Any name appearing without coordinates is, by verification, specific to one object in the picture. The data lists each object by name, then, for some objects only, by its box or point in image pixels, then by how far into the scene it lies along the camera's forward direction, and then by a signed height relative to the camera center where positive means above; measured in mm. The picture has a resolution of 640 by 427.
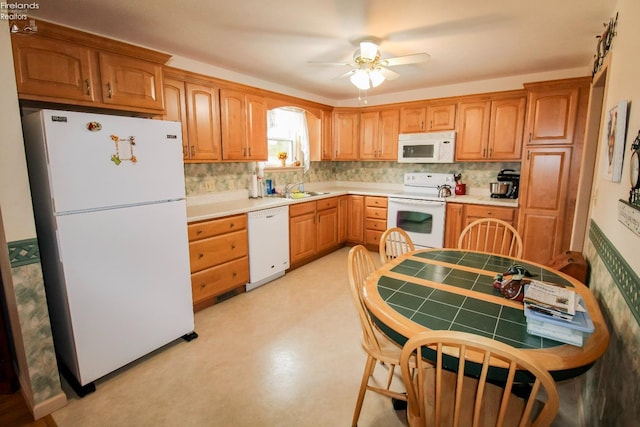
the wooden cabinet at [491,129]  3676 +448
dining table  1091 -620
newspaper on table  1206 -550
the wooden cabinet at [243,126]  3271 +453
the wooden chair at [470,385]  896 -707
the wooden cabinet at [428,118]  4074 +647
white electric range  4020 -557
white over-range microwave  4074 +254
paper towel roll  3941 -226
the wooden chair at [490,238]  3627 -859
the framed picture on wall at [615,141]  1436 +119
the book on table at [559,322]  1130 -582
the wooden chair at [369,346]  1489 -912
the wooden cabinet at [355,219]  4723 -795
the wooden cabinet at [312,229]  3873 -829
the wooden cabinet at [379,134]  4527 +471
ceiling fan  2420 +823
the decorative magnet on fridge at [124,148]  1932 +125
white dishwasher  3346 -865
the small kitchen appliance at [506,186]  3811 -245
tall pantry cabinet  3164 +16
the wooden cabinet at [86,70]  1882 +646
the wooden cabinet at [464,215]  3603 -587
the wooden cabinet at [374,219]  4520 -765
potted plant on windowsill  4418 +137
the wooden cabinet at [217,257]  2799 -854
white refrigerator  1761 -393
